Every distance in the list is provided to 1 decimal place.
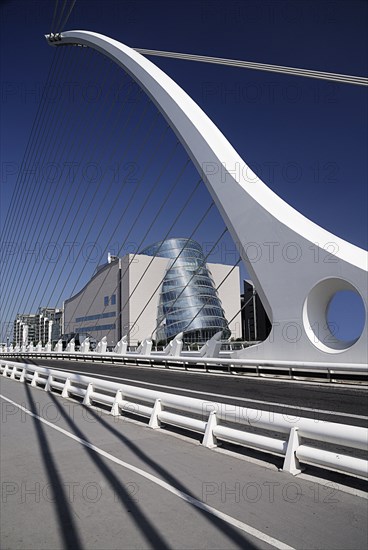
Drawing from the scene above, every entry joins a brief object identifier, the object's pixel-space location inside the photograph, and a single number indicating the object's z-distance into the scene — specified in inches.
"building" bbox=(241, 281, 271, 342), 2563.5
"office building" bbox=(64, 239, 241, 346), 3149.6
